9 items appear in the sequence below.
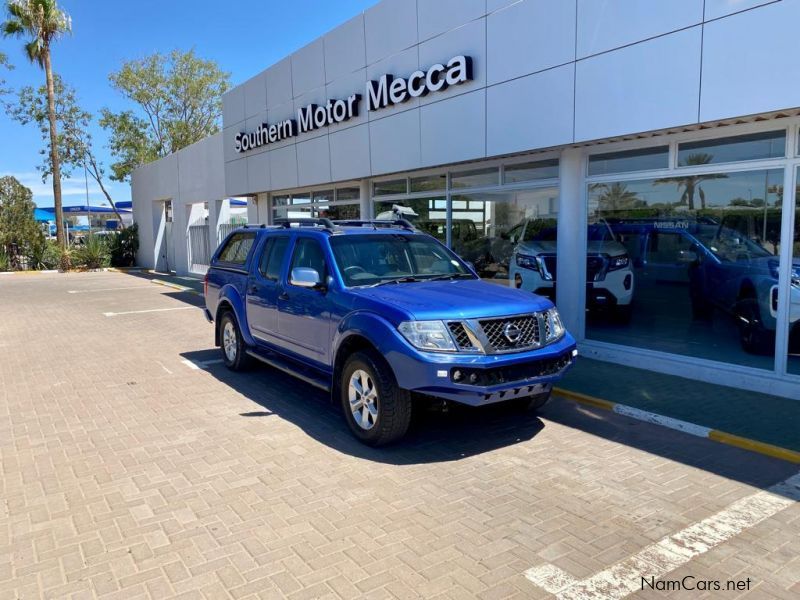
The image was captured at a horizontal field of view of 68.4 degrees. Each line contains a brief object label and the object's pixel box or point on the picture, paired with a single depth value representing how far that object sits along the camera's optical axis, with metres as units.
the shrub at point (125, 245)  30.10
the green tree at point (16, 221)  26.97
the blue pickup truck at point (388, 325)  4.59
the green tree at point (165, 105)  39.47
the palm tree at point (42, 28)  26.61
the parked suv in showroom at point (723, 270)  6.73
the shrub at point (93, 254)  28.56
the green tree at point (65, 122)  35.97
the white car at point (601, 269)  8.32
